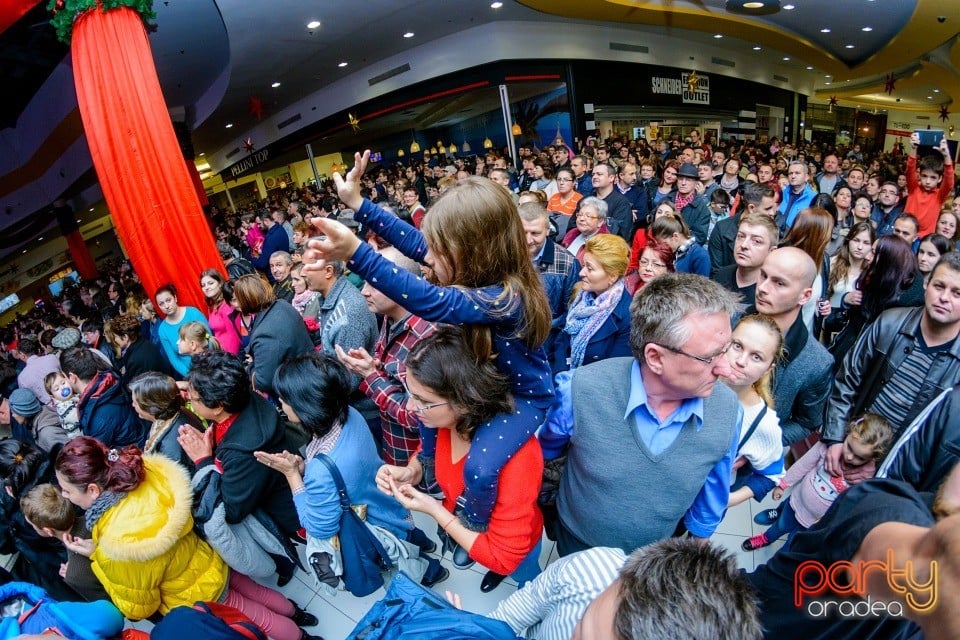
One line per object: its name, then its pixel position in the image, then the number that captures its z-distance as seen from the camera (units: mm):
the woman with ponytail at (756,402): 1684
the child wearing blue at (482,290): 1060
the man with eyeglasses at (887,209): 4199
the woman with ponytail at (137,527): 1557
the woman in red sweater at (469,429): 1239
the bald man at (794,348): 1938
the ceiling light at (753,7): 8812
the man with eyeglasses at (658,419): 1131
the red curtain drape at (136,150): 4484
